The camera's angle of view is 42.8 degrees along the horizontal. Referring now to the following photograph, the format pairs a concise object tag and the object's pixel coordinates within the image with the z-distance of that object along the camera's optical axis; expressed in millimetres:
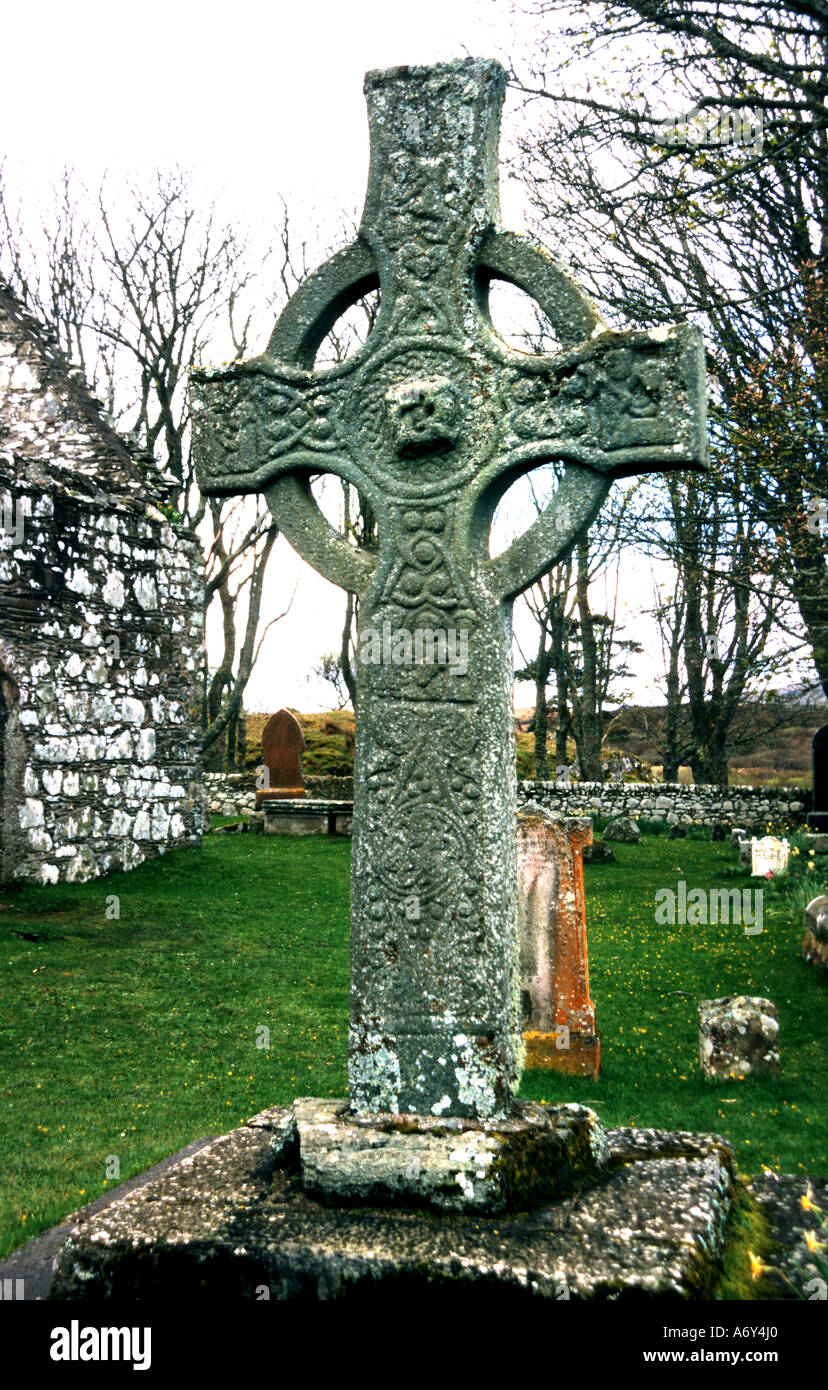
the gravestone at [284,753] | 19594
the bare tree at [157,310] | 21719
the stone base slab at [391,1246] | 2225
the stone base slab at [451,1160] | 2531
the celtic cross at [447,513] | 2916
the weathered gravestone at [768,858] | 13422
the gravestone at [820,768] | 18188
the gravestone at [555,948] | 6250
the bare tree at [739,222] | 9773
